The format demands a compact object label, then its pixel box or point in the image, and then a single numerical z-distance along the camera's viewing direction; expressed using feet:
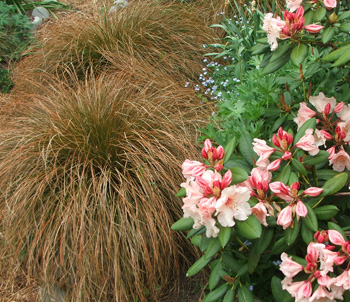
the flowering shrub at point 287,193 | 3.92
